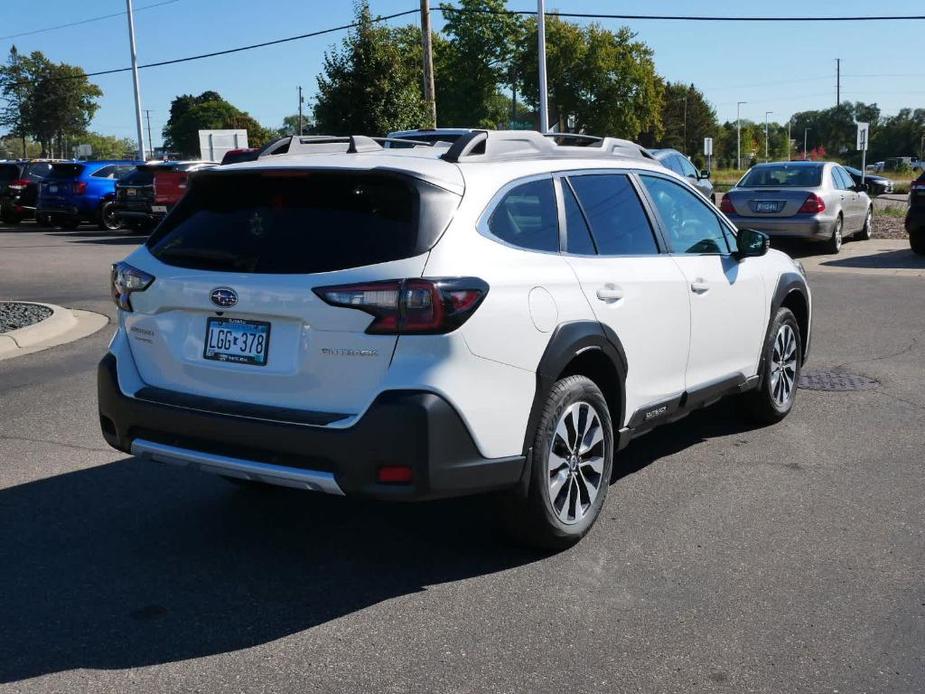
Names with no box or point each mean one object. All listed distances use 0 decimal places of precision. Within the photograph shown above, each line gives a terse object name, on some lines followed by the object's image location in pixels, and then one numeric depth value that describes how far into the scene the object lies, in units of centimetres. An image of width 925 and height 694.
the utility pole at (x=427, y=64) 3150
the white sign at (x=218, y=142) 3709
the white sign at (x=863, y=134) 2912
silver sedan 1758
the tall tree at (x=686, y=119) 12112
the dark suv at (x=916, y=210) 1666
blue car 2627
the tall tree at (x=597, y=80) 8838
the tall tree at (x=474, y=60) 8244
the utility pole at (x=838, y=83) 12938
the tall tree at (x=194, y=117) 14300
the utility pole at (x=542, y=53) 3372
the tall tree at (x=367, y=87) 2870
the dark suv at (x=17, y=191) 2916
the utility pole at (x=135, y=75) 4059
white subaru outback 395
